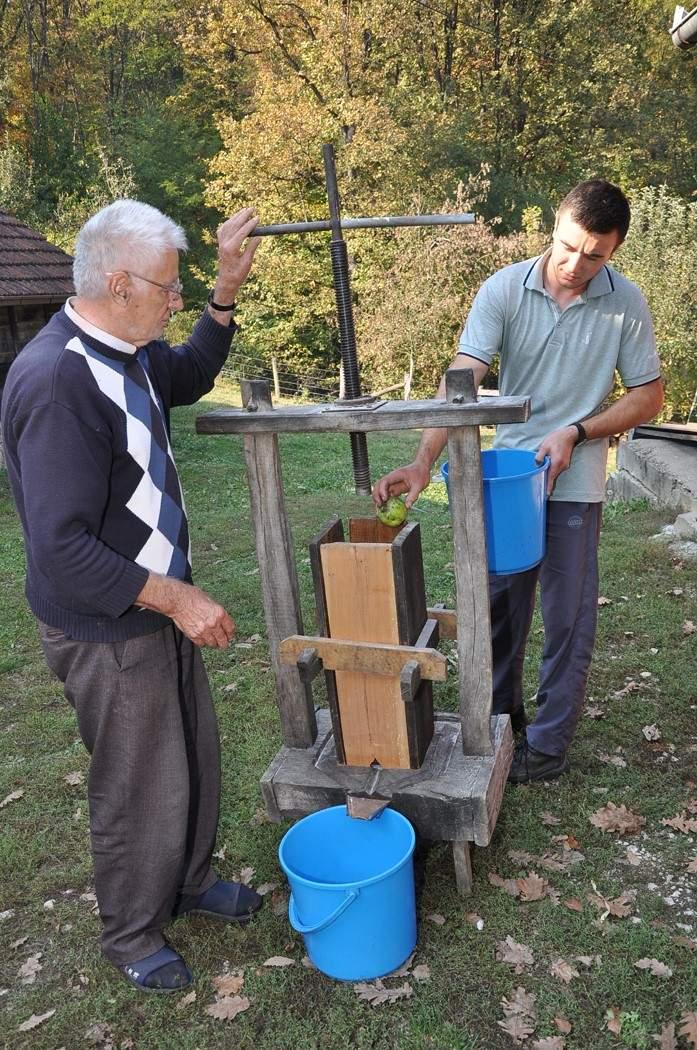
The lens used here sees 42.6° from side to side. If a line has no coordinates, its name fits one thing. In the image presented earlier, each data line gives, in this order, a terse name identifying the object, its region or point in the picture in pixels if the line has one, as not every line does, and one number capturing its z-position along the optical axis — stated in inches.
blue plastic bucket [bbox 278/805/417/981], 104.8
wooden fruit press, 111.2
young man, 126.5
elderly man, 94.0
